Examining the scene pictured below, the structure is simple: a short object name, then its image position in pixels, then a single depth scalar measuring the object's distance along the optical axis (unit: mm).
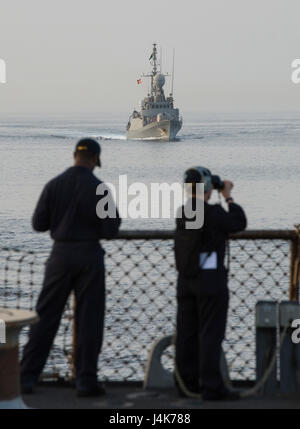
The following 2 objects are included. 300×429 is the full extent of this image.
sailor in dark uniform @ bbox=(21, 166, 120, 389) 13516
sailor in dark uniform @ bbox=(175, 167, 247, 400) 13203
